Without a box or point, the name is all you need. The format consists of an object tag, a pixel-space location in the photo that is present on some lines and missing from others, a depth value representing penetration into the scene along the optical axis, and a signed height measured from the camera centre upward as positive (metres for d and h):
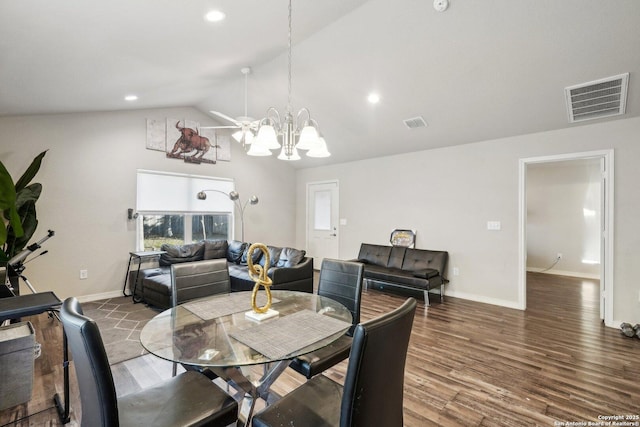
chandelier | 2.18 +0.54
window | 5.24 +0.05
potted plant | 3.41 -0.01
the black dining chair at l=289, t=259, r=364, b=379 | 1.86 -0.65
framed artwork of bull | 5.33 +1.34
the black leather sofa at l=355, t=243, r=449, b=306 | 4.52 -0.92
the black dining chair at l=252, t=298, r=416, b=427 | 1.02 -0.66
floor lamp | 5.60 +0.26
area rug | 2.90 -1.33
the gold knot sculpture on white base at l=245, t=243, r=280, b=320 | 1.74 -0.42
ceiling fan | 2.71 +0.85
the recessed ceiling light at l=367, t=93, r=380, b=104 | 4.16 +1.59
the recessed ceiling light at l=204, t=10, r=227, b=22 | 2.55 +1.69
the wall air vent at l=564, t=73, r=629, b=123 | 3.10 +1.25
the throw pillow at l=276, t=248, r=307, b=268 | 4.58 -0.69
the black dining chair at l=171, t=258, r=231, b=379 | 2.25 -0.53
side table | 4.62 -0.76
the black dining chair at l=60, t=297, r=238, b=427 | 1.05 -0.85
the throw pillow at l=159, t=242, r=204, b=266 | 4.95 -0.68
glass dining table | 1.35 -0.63
